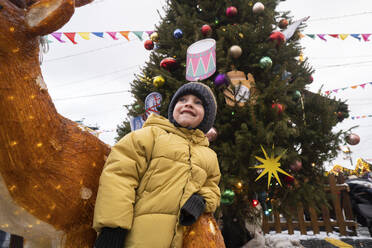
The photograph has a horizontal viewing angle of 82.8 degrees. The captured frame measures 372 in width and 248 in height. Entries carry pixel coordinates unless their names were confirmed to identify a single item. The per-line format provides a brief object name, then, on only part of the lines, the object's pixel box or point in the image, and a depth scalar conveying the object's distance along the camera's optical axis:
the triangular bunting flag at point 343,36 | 5.17
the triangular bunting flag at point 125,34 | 5.32
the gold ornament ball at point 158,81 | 3.45
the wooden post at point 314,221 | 5.32
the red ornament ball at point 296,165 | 2.99
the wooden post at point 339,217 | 5.28
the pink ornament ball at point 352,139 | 3.66
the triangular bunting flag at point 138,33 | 5.26
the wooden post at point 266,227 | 5.48
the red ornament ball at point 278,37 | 3.29
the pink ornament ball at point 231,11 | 3.63
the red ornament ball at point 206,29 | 3.53
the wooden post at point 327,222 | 5.40
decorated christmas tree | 2.92
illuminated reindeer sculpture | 1.03
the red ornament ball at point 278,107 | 2.97
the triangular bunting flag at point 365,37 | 5.09
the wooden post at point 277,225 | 5.50
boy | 1.15
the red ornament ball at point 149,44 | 4.33
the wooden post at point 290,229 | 5.22
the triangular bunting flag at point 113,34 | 5.34
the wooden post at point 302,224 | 5.29
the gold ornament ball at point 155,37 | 4.23
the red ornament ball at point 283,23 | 3.97
